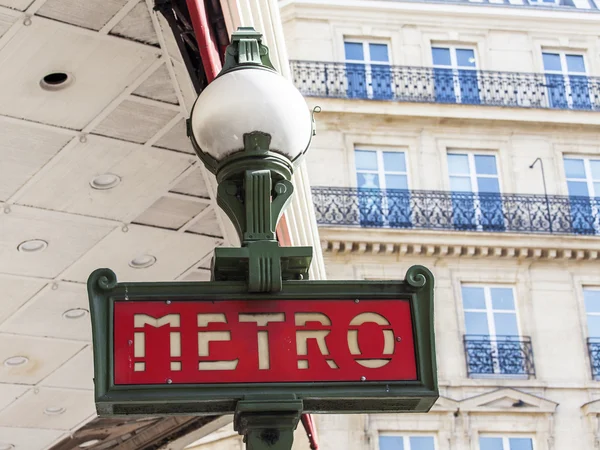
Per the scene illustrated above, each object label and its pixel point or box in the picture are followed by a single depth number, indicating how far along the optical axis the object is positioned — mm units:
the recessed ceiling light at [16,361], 13294
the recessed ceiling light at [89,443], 16156
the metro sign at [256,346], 3486
